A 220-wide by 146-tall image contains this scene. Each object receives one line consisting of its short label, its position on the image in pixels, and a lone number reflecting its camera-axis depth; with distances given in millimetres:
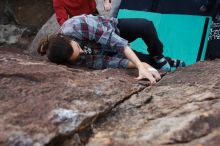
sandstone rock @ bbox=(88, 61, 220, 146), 1604
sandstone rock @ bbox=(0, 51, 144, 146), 1626
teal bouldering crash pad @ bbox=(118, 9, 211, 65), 3594
